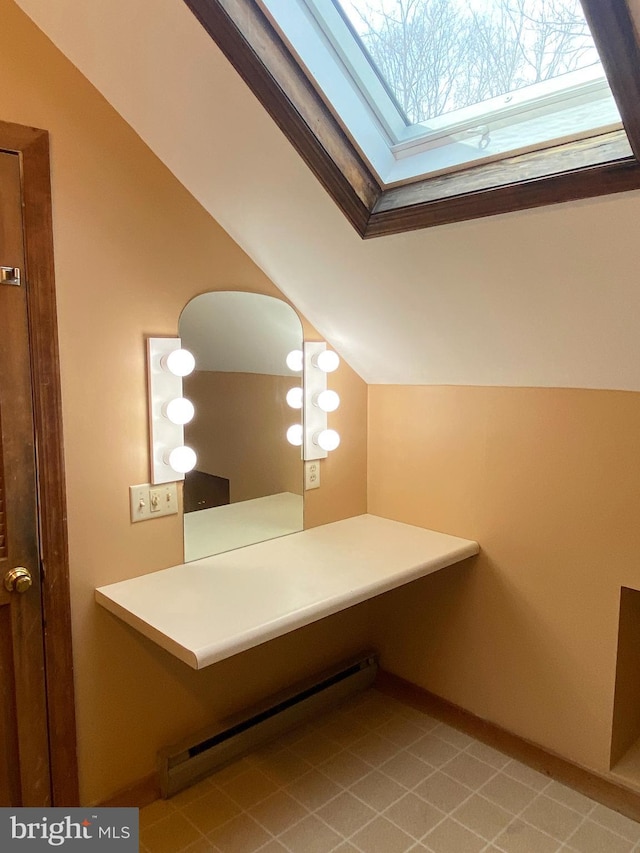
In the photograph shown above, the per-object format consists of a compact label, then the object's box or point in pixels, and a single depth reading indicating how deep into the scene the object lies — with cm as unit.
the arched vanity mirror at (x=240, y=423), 186
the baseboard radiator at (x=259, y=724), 183
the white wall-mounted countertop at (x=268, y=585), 144
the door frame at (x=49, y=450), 145
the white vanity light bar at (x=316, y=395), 216
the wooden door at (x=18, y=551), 144
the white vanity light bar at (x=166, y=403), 173
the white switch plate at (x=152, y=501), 173
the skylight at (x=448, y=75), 121
